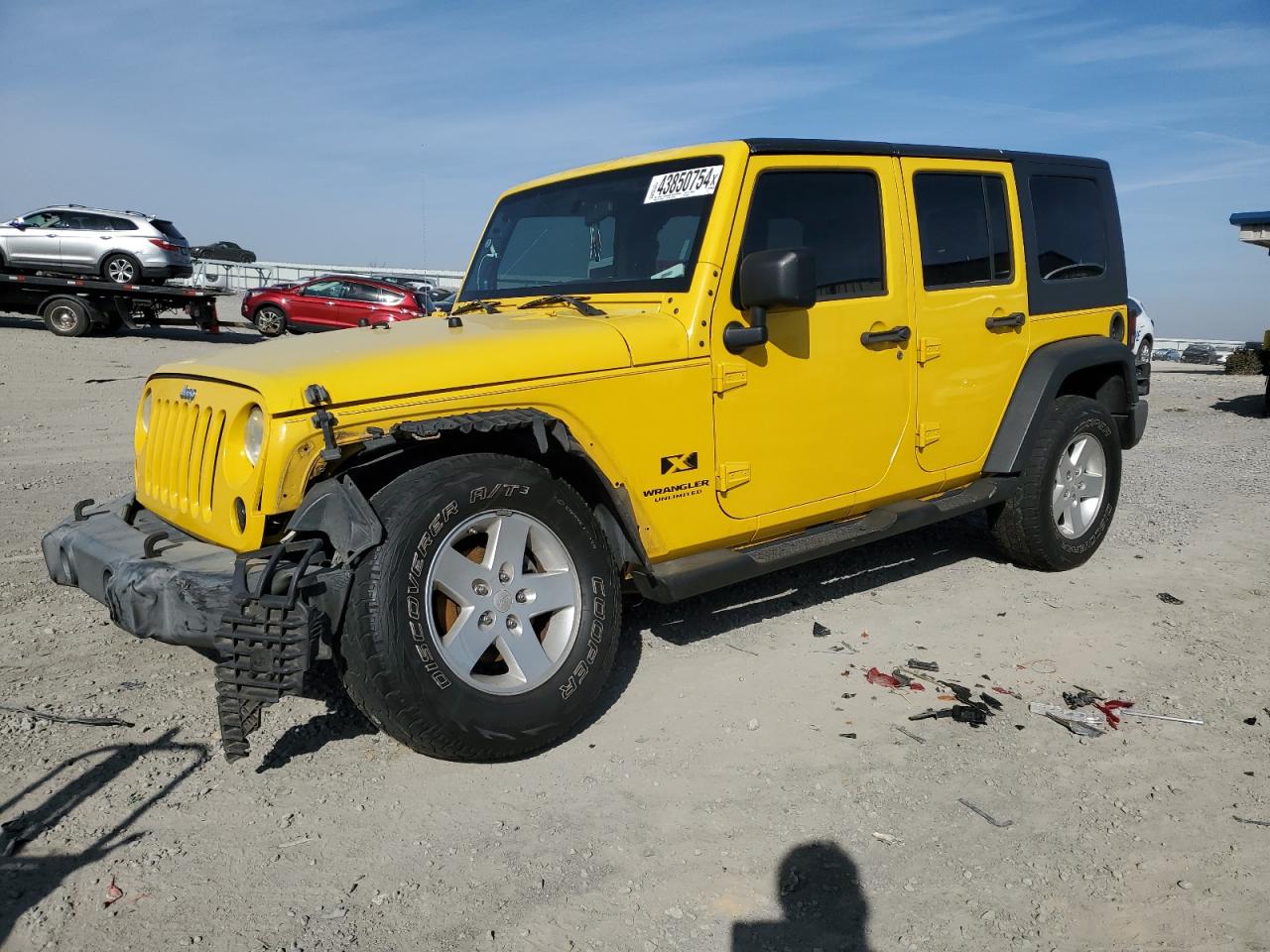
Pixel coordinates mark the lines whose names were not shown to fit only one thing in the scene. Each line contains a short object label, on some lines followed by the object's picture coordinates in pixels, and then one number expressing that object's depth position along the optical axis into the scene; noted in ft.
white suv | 60.95
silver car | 60.39
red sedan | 72.49
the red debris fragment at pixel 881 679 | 13.75
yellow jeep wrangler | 10.18
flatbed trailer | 57.00
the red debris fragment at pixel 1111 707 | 12.66
